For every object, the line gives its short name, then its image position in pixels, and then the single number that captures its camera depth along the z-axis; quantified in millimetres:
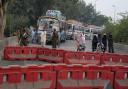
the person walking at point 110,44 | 20333
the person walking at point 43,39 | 20807
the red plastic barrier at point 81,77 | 7474
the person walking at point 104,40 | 19473
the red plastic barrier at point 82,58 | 13609
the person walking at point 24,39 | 17896
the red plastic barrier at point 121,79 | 7934
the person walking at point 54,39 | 18857
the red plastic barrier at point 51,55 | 14053
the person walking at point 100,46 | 19273
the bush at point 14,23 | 29349
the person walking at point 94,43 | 19115
